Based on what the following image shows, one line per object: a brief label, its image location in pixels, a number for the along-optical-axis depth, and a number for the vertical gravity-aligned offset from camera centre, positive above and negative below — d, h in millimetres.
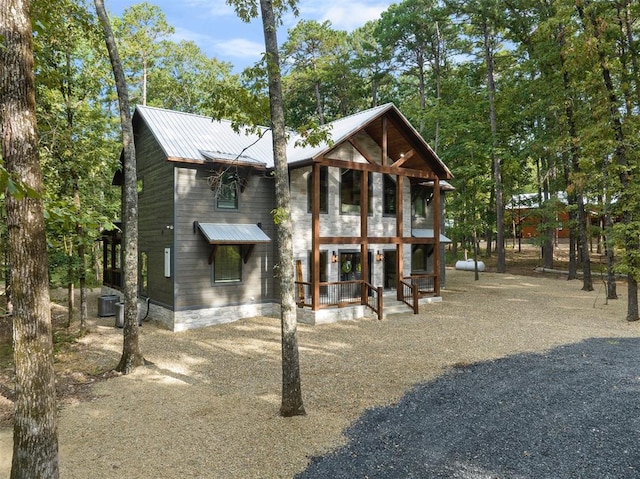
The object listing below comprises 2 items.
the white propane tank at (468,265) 29434 -1707
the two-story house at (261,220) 13492 +970
